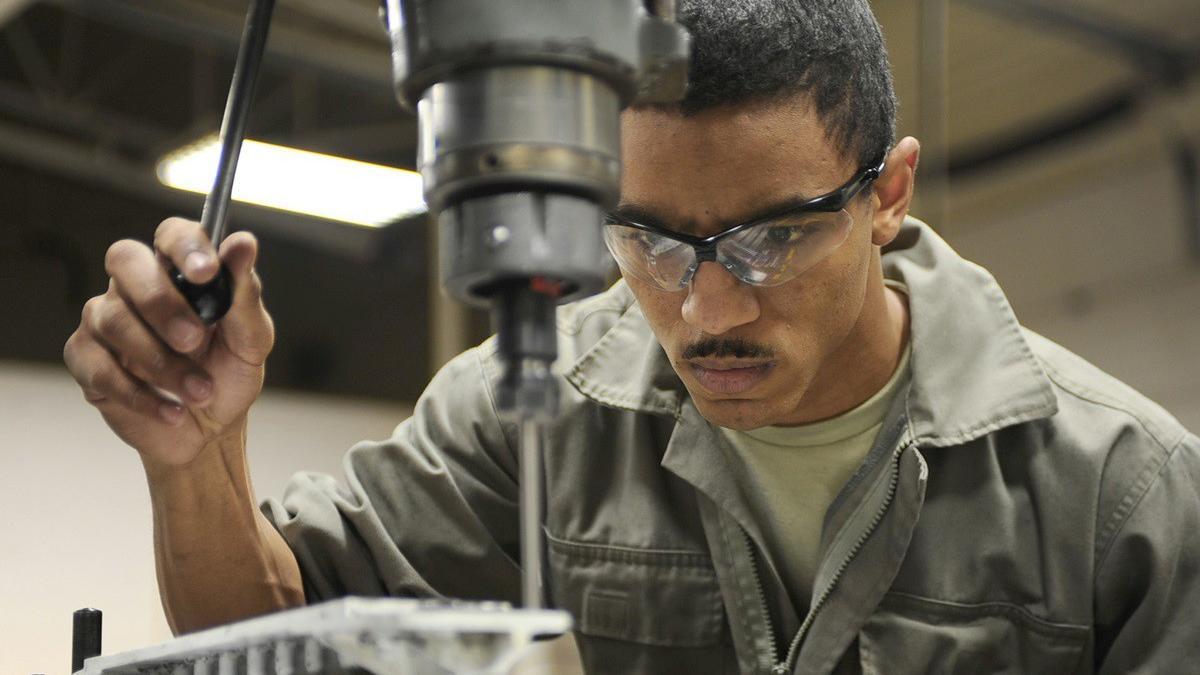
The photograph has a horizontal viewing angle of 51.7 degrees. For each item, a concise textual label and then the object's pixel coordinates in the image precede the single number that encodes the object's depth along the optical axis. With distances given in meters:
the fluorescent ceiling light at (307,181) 4.66
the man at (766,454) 1.17
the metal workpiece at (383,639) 0.63
